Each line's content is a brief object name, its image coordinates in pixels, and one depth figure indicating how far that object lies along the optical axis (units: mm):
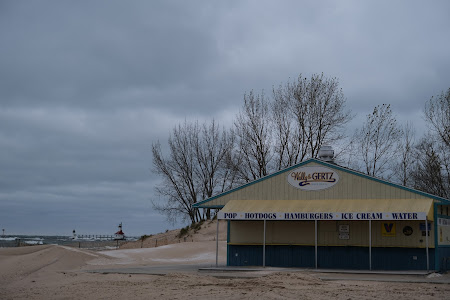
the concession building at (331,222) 23984
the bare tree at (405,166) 47438
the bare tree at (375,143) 44906
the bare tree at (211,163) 55469
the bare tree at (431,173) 44250
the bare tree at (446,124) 39844
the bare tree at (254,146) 47188
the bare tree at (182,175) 57250
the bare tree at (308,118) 44500
